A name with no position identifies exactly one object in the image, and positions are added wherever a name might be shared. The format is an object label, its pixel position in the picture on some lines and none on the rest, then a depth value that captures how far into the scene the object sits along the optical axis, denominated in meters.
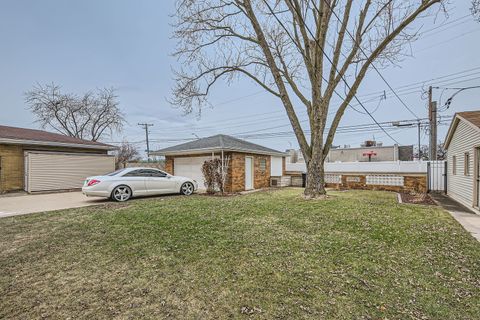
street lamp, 20.10
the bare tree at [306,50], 8.87
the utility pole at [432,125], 15.41
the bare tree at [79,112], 22.62
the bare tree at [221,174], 11.37
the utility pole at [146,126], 31.77
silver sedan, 8.80
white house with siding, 7.52
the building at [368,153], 27.50
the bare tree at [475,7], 7.00
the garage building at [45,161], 11.73
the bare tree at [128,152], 27.48
